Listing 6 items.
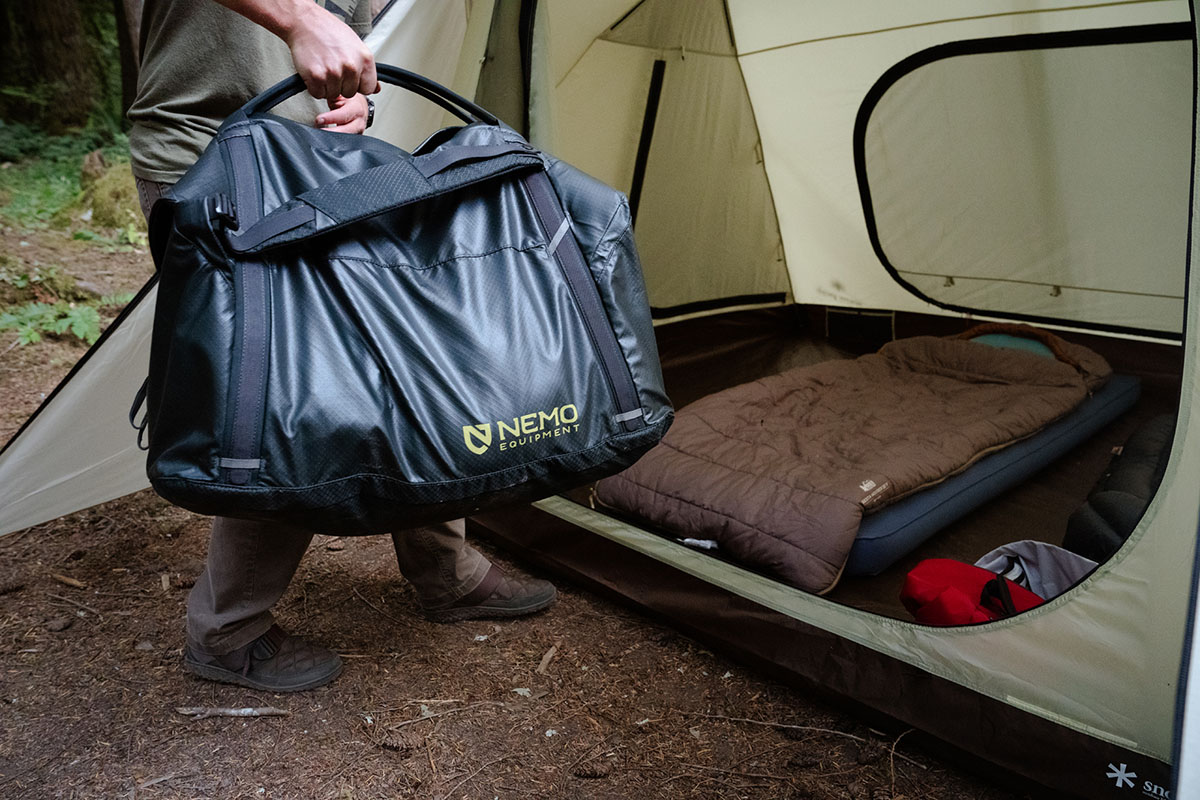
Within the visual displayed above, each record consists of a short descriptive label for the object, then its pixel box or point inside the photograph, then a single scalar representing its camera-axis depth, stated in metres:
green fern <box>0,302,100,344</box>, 3.74
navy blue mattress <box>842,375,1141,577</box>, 2.10
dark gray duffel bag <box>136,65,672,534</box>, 1.06
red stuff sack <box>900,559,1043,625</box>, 1.68
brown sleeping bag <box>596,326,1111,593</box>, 2.02
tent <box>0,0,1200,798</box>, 1.42
